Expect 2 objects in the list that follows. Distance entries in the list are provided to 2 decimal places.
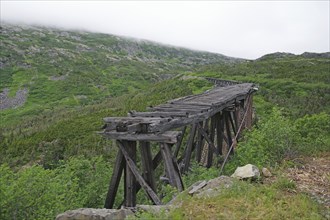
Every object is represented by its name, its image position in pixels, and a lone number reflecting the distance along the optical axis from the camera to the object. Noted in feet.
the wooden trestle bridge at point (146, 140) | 24.23
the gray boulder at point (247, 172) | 23.31
